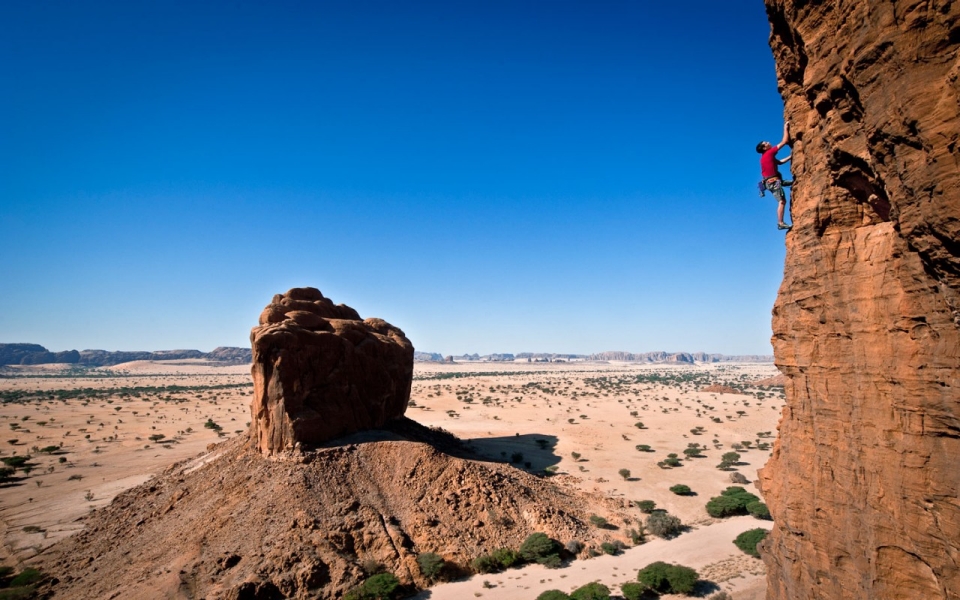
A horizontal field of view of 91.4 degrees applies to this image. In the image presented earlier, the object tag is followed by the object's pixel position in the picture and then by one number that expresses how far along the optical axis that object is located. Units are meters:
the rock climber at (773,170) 9.83
